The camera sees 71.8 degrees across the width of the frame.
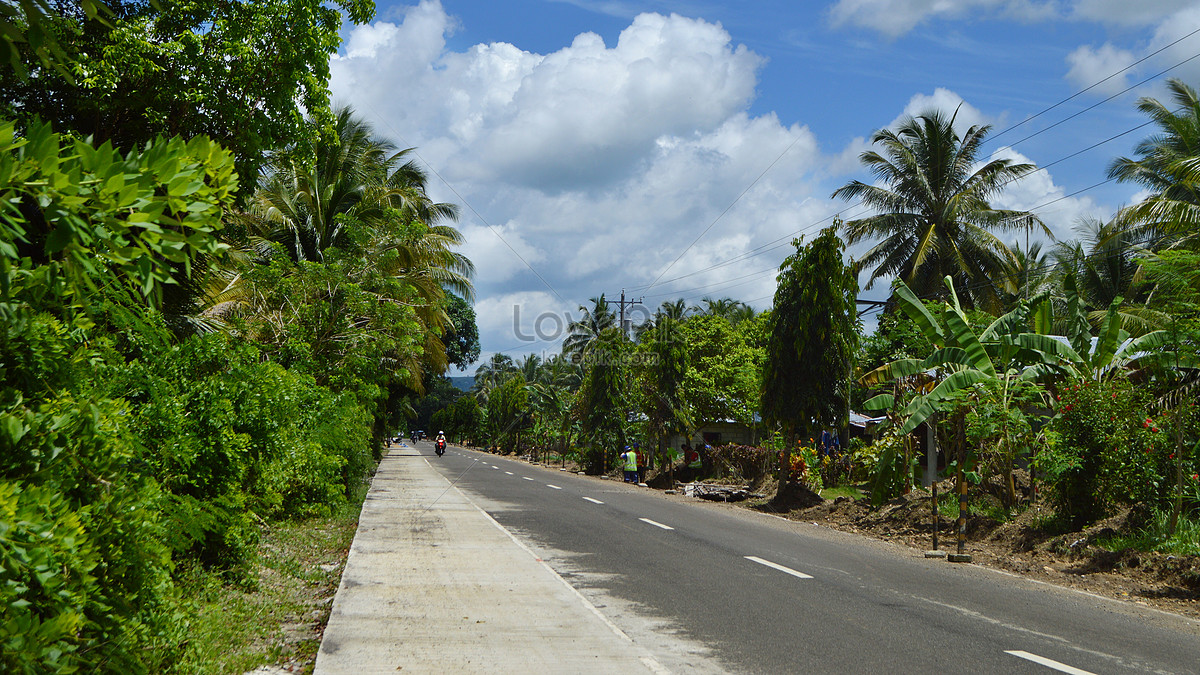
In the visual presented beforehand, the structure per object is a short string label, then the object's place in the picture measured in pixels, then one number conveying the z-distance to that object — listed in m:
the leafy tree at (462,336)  58.80
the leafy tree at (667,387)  29.70
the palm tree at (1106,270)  31.42
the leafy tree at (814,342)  19.34
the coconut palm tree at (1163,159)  17.36
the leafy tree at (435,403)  136.75
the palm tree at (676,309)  65.44
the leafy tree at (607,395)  35.25
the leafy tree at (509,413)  69.38
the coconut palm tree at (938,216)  31.35
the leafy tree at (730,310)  63.75
